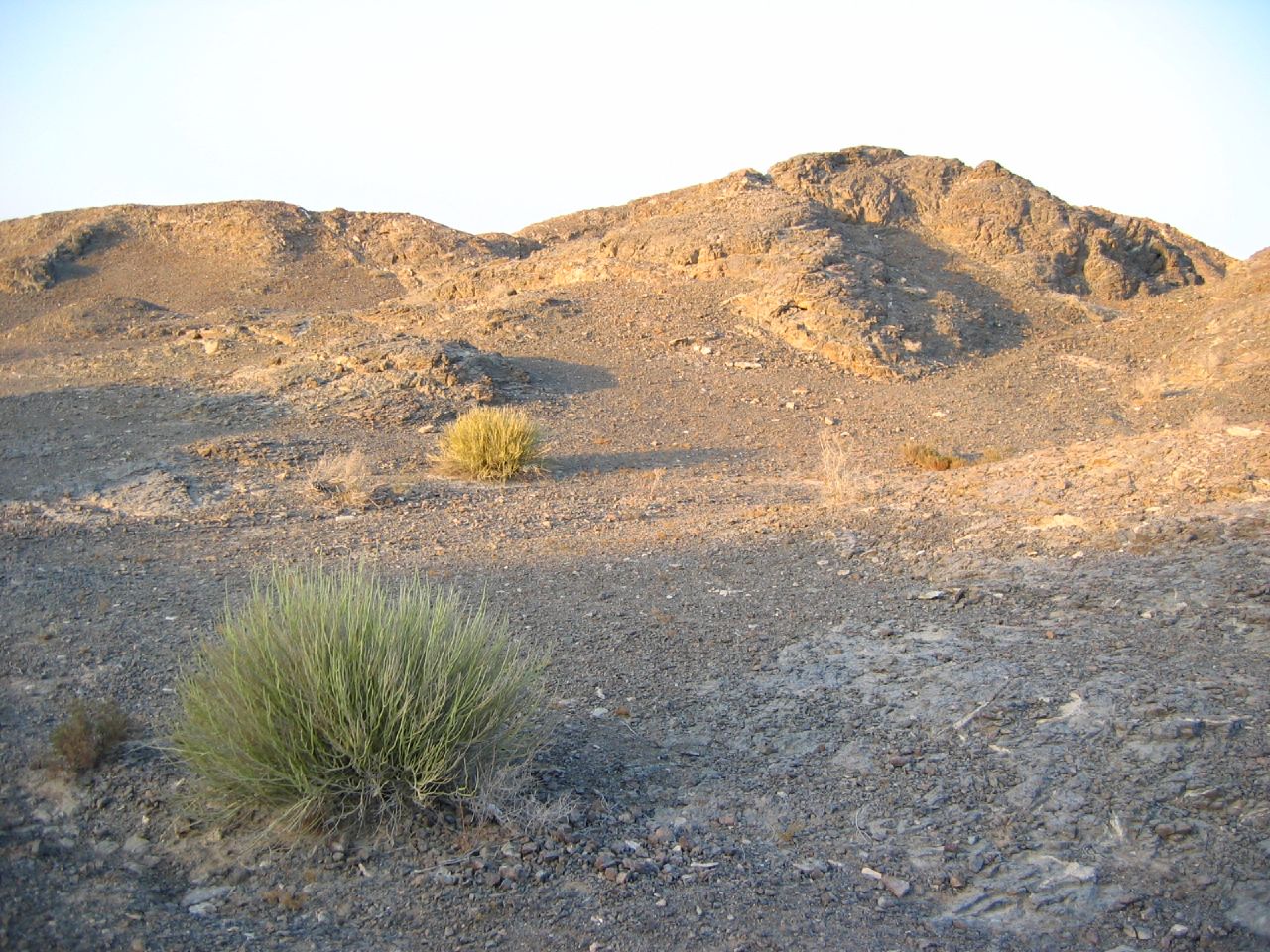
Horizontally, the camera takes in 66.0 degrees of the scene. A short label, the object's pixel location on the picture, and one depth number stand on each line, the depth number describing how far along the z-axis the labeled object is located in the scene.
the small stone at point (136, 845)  3.47
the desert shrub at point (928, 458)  10.59
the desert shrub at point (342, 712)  3.51
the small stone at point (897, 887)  3.26
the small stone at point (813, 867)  3.39
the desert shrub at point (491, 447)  10.23
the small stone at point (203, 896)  3.20
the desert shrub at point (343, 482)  9.20
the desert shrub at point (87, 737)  3.85
